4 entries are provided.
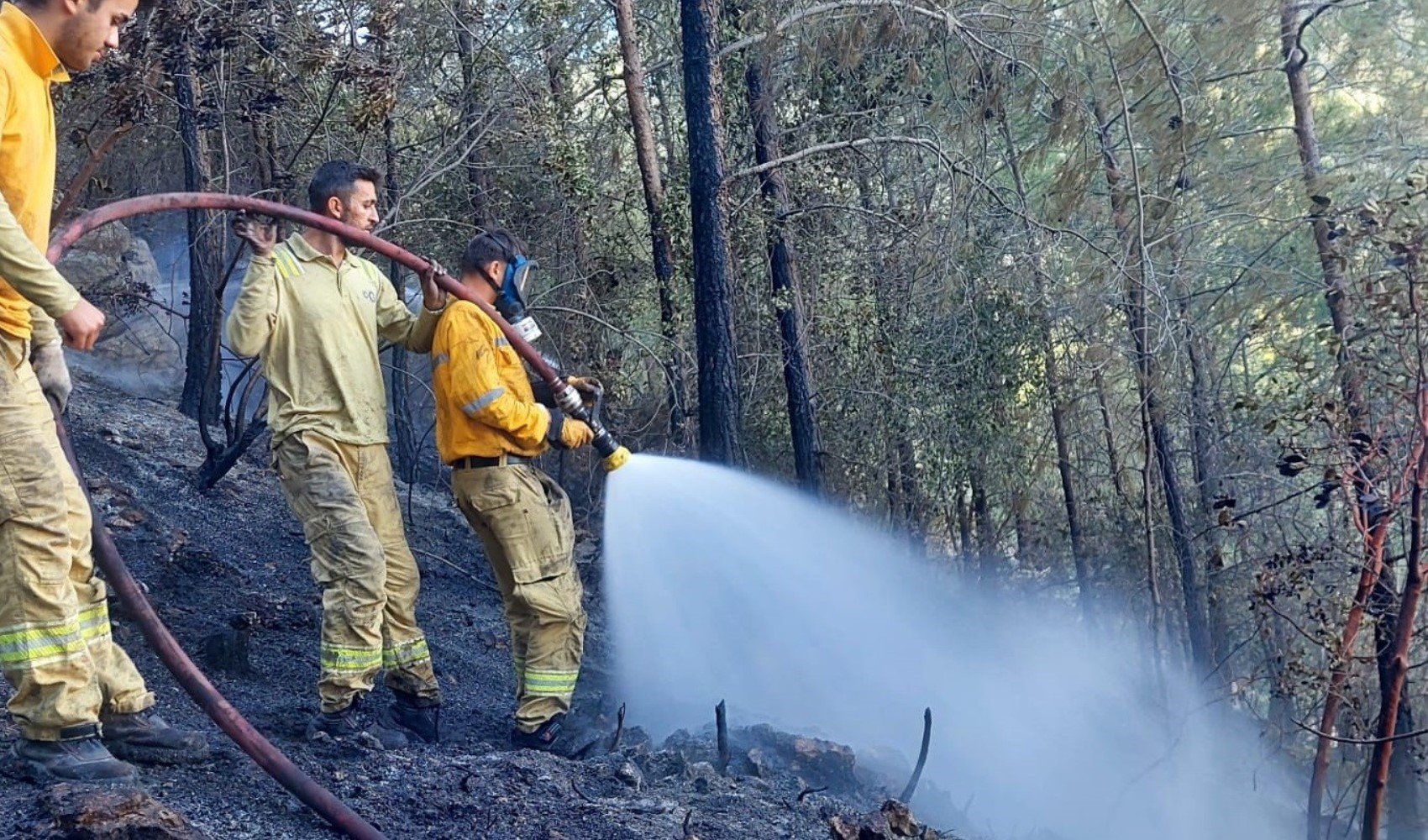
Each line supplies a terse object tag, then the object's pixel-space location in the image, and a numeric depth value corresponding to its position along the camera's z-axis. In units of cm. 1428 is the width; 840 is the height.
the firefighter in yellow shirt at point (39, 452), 342
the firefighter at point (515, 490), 511
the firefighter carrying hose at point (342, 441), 468
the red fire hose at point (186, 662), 380
